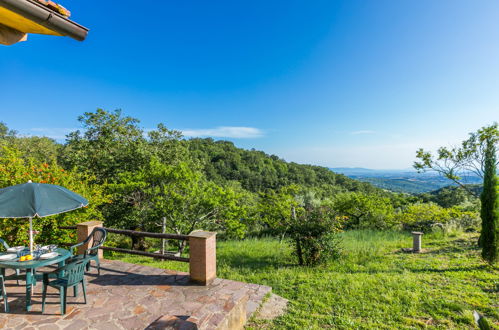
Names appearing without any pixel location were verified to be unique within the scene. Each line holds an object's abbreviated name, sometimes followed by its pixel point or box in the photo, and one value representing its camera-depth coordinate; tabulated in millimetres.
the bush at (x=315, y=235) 6363
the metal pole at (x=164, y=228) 8453
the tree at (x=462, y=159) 8617
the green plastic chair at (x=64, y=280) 3172
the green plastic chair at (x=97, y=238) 4599
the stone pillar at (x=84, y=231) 5332
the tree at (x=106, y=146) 11008
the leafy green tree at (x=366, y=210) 12820
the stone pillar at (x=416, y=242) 7781
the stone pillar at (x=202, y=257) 4234
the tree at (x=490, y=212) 6445
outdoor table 3326
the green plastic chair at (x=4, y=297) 3223
